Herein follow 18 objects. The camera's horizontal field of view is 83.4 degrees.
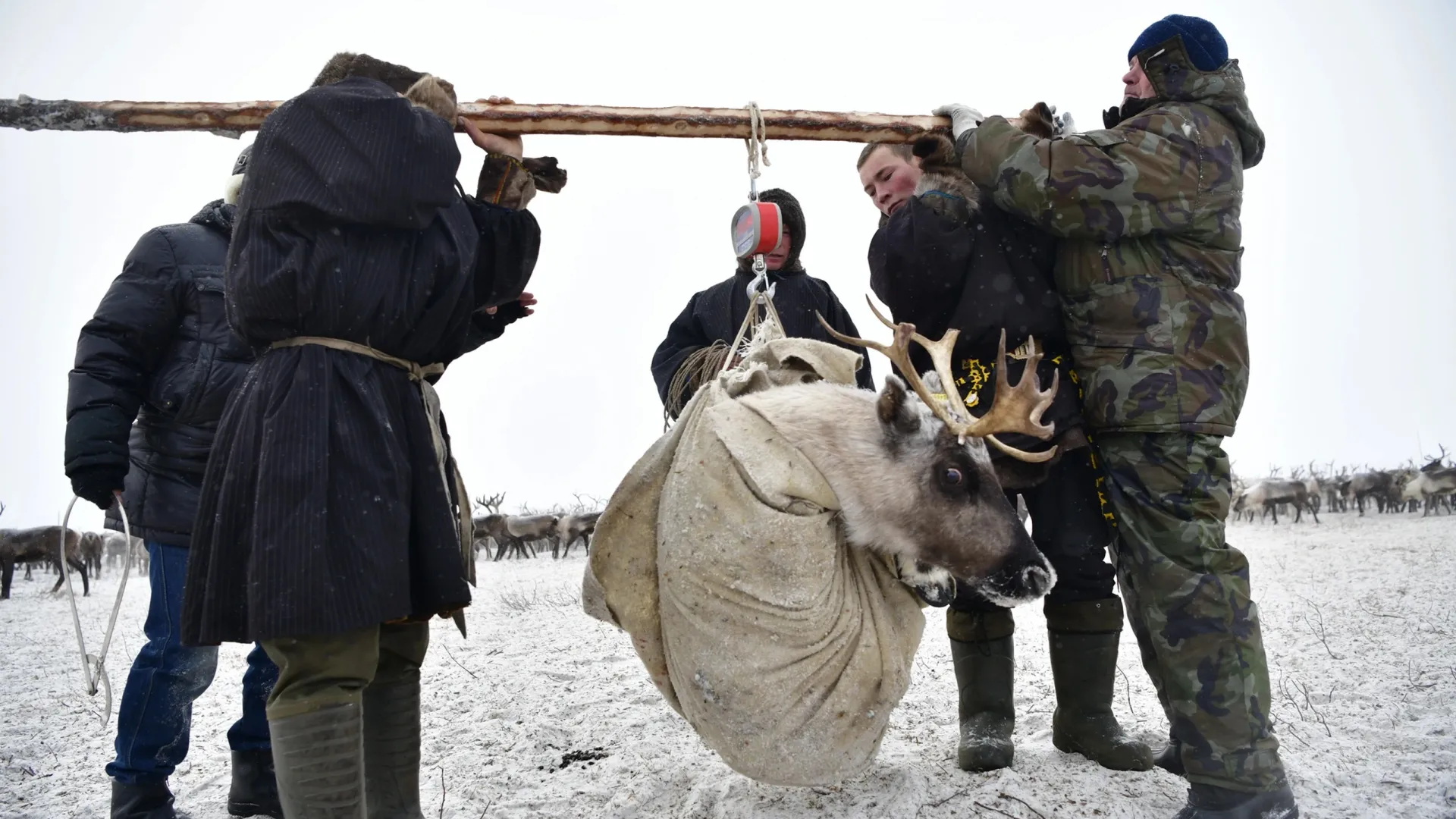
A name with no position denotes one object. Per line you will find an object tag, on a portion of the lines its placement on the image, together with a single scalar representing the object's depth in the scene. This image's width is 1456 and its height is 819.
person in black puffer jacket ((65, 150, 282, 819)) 3.09
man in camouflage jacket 2.58
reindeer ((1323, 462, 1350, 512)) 20.39
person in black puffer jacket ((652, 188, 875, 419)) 4.23
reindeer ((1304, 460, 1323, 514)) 18.42
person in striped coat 2.04
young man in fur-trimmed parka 3.01
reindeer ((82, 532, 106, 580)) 15.78
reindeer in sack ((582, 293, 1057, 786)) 2.32
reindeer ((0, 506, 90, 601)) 13.24
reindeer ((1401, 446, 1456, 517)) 17.12
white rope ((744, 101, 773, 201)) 3.13
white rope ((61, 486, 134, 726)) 3.19
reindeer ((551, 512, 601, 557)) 19.03
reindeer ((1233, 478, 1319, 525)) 18.33
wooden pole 2.87
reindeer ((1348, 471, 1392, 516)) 19.17
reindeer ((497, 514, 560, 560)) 19.70
